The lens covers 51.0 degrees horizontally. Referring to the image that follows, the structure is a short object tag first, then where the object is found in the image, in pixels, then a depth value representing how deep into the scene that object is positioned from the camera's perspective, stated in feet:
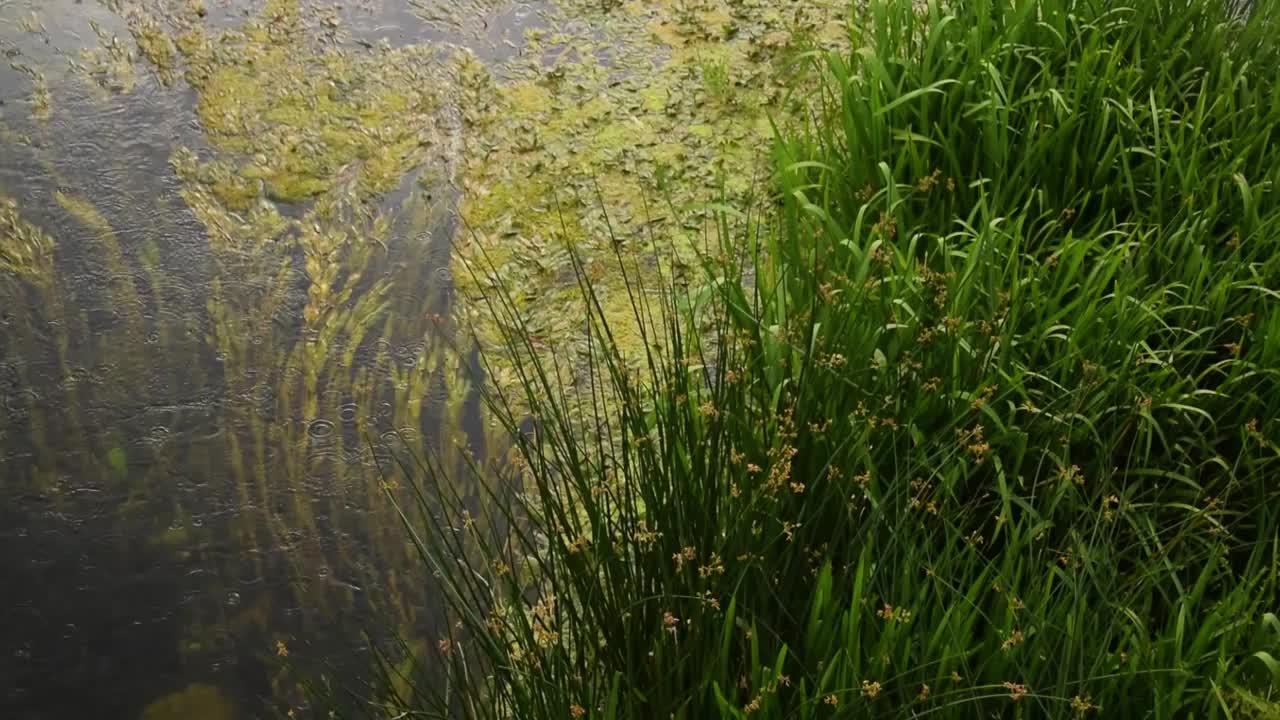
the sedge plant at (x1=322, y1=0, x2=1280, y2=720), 5.50
